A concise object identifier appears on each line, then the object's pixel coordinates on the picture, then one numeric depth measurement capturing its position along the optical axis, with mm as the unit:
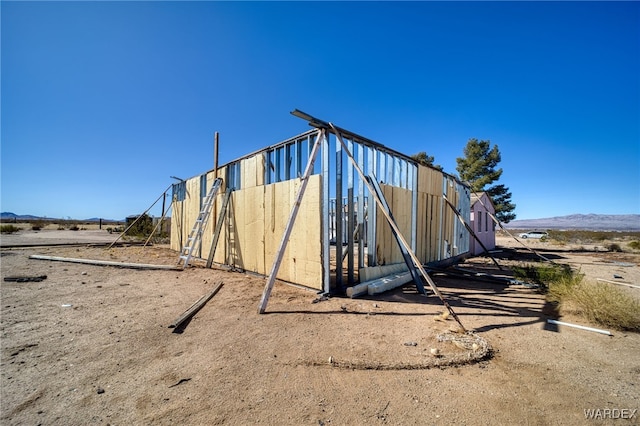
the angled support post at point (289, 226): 4302
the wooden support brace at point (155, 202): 12578
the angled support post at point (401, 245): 5699
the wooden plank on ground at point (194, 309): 3676
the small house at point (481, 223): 13220
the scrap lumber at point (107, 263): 7781
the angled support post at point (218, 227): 8094
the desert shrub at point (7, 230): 21575
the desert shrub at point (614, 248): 15795
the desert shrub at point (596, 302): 3725
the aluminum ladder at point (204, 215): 8453
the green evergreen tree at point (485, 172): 26328
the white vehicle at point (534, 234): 32831
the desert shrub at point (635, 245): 16175
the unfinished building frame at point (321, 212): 5348
